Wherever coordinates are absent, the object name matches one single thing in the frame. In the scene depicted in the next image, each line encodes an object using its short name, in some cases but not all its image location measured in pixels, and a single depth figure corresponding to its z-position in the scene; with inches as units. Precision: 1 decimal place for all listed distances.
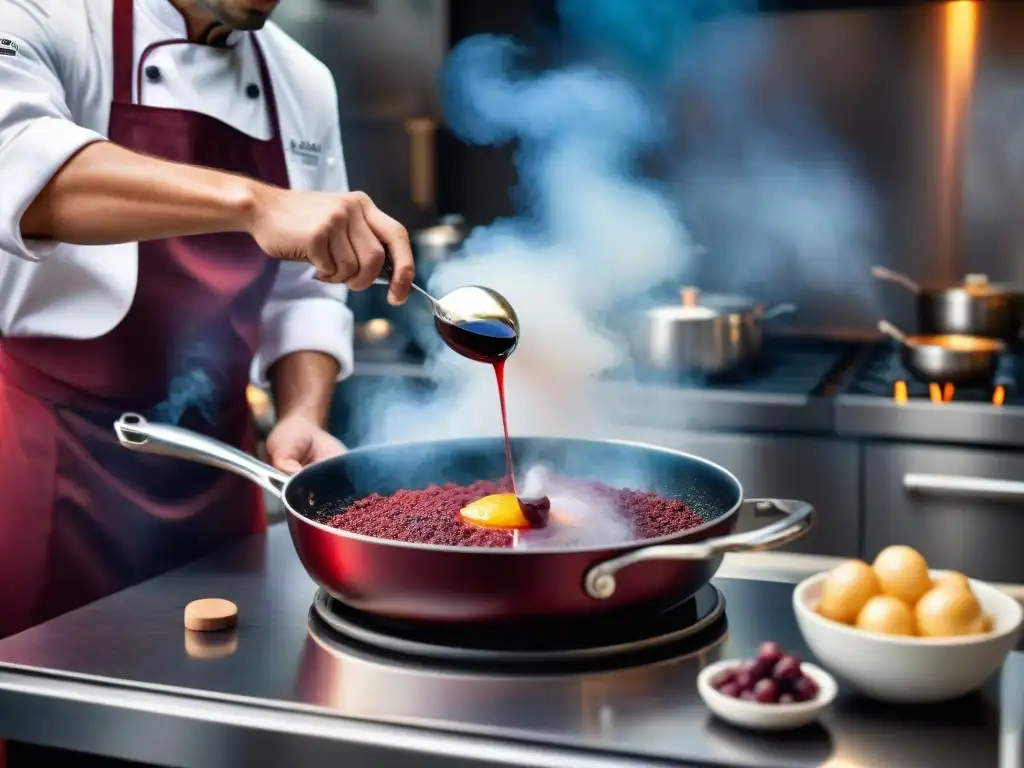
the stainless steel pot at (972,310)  111.2
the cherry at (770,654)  39.3
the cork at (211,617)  47.4
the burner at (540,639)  43.9
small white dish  38.0
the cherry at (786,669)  39.0
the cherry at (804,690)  39.0
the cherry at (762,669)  39.2
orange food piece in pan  51.8
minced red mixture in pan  49.6
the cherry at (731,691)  39.0
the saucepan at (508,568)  41.6
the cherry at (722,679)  39.8
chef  53.2
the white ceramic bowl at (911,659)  38.9
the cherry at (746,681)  39.1
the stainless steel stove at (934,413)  95.4
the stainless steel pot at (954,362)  99.3
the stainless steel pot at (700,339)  106.0
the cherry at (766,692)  38.4
